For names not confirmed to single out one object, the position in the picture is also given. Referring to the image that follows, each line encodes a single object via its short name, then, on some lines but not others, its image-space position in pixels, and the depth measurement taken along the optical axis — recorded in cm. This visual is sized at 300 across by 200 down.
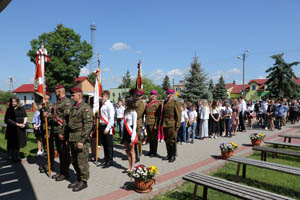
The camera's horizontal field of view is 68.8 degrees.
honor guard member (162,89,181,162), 682
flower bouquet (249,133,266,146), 887
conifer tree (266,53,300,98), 3288
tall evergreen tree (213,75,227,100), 5342
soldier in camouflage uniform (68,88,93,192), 473
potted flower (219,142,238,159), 703
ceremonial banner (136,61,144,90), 892
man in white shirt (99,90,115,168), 624
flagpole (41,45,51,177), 595
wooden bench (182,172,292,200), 334
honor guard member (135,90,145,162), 620
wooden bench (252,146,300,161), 603
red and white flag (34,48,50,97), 594
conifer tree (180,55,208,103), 2634
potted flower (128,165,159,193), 451
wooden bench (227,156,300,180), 441
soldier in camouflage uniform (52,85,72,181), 534
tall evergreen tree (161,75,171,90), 9188
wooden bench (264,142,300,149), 699
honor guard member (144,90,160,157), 734
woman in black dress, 695
